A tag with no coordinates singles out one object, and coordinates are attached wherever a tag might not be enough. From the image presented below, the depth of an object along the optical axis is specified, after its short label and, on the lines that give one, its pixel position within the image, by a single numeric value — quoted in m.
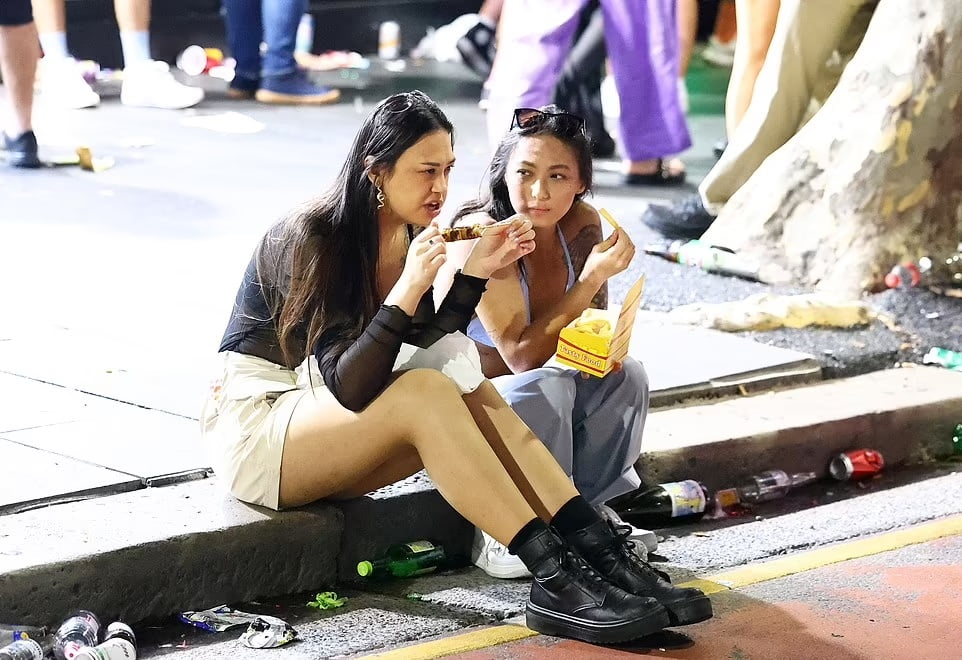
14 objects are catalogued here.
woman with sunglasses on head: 8.59
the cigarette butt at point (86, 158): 19.00
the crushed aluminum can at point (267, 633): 7.47
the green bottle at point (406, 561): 8.45
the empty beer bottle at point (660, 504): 9.64
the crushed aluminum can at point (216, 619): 7.63
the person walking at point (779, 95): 15.80
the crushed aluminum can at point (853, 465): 10.80
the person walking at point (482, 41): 26.92
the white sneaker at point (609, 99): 25.02
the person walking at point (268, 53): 24.64
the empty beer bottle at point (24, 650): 6.86
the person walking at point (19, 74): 17.86
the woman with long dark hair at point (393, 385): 7.63
